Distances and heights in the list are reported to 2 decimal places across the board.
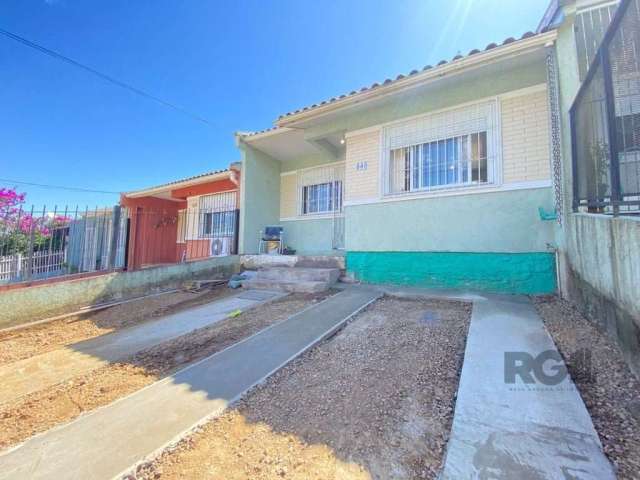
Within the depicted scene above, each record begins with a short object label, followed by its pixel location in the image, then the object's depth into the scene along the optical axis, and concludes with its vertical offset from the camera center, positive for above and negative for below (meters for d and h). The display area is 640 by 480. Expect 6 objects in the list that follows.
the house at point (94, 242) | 7.22 +0.26
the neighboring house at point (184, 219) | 10.16 +1.44
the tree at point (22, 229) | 5.24 +0.42
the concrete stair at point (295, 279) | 6.04 -0.56
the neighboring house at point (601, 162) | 2.15 +1.07
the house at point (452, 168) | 4.79 +1.83
